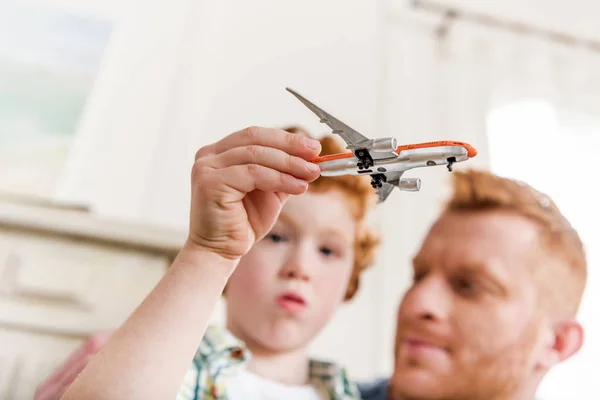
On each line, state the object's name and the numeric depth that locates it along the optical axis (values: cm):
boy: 41
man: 73
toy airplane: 39
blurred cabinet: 63
